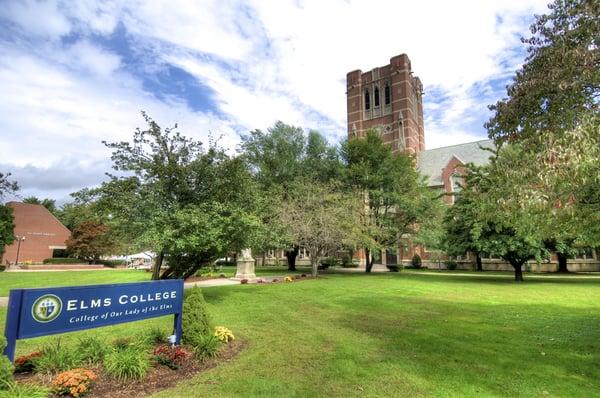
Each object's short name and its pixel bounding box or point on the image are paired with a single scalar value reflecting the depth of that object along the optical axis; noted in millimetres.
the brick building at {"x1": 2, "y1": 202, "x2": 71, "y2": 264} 48844
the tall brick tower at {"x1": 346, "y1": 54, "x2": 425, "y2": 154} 49569
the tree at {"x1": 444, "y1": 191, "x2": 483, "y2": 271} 21642
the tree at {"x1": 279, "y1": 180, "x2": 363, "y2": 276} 23172
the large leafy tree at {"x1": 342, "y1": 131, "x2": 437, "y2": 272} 28766
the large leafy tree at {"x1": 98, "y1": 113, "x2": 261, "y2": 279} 11070
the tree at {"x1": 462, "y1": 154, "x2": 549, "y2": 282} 19641
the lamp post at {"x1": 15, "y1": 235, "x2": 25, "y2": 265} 47156
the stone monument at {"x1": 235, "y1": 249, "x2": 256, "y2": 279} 22447
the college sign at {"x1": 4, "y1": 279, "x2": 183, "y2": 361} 4523
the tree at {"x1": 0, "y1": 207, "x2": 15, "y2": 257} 36712
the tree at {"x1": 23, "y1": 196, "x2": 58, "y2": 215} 76056
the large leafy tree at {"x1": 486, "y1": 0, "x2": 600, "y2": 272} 4477
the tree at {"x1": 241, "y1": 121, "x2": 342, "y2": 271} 31078
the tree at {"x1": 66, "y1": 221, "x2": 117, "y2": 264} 48438
